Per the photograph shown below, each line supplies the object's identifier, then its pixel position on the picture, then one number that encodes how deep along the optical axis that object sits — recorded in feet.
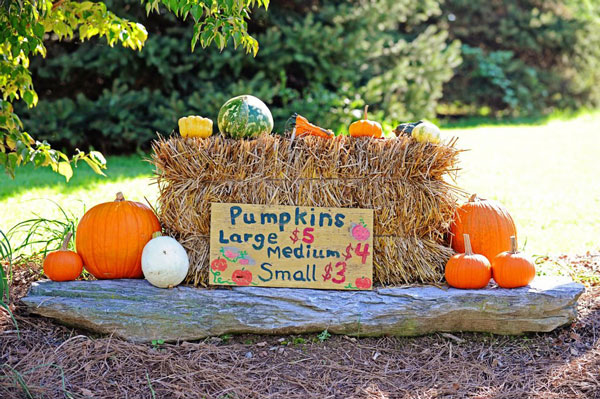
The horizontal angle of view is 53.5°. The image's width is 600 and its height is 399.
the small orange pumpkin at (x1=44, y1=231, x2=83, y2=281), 11.43
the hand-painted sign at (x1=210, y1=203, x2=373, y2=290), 11.76
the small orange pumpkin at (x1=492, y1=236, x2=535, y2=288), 11.36
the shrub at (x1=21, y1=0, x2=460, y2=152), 27.73
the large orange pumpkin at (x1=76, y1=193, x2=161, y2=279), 11.71
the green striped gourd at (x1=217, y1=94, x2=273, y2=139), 12.16
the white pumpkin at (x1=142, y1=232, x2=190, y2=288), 11.13
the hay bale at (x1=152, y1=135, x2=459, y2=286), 11.81
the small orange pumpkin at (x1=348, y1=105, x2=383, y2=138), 12.48
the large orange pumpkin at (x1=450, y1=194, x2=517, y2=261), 12.62
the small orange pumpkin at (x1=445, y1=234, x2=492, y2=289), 11.40
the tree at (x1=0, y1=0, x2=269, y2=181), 10.25
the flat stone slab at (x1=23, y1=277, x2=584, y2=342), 10.98
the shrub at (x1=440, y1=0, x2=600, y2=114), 49.19
